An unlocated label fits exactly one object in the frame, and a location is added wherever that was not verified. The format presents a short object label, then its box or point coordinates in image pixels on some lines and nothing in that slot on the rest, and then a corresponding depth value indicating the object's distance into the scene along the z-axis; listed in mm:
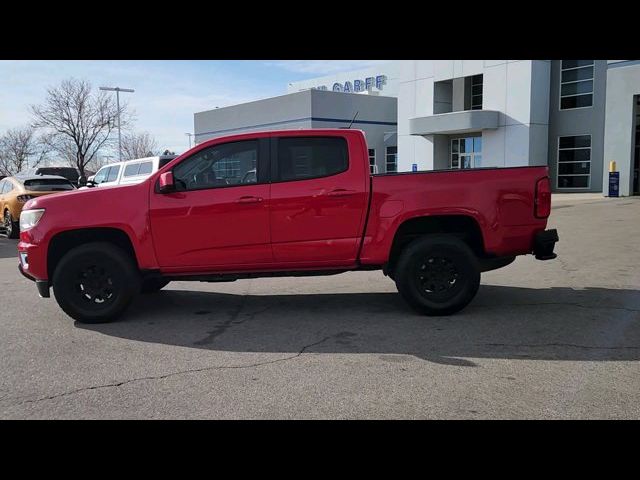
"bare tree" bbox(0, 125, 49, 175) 49031
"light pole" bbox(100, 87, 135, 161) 37812
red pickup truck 6293
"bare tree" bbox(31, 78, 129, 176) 35844
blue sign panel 25734
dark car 26984
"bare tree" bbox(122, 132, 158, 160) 53619
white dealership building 26469
